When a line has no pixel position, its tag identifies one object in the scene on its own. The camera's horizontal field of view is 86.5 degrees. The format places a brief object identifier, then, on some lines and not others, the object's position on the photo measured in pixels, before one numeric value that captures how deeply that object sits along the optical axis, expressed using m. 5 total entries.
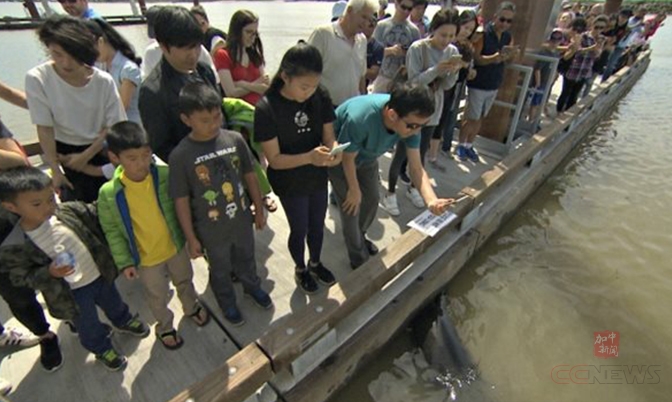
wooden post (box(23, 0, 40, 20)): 20.78
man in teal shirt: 2.15
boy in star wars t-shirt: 1.86
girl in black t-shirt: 1.95
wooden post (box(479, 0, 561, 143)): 4.39
